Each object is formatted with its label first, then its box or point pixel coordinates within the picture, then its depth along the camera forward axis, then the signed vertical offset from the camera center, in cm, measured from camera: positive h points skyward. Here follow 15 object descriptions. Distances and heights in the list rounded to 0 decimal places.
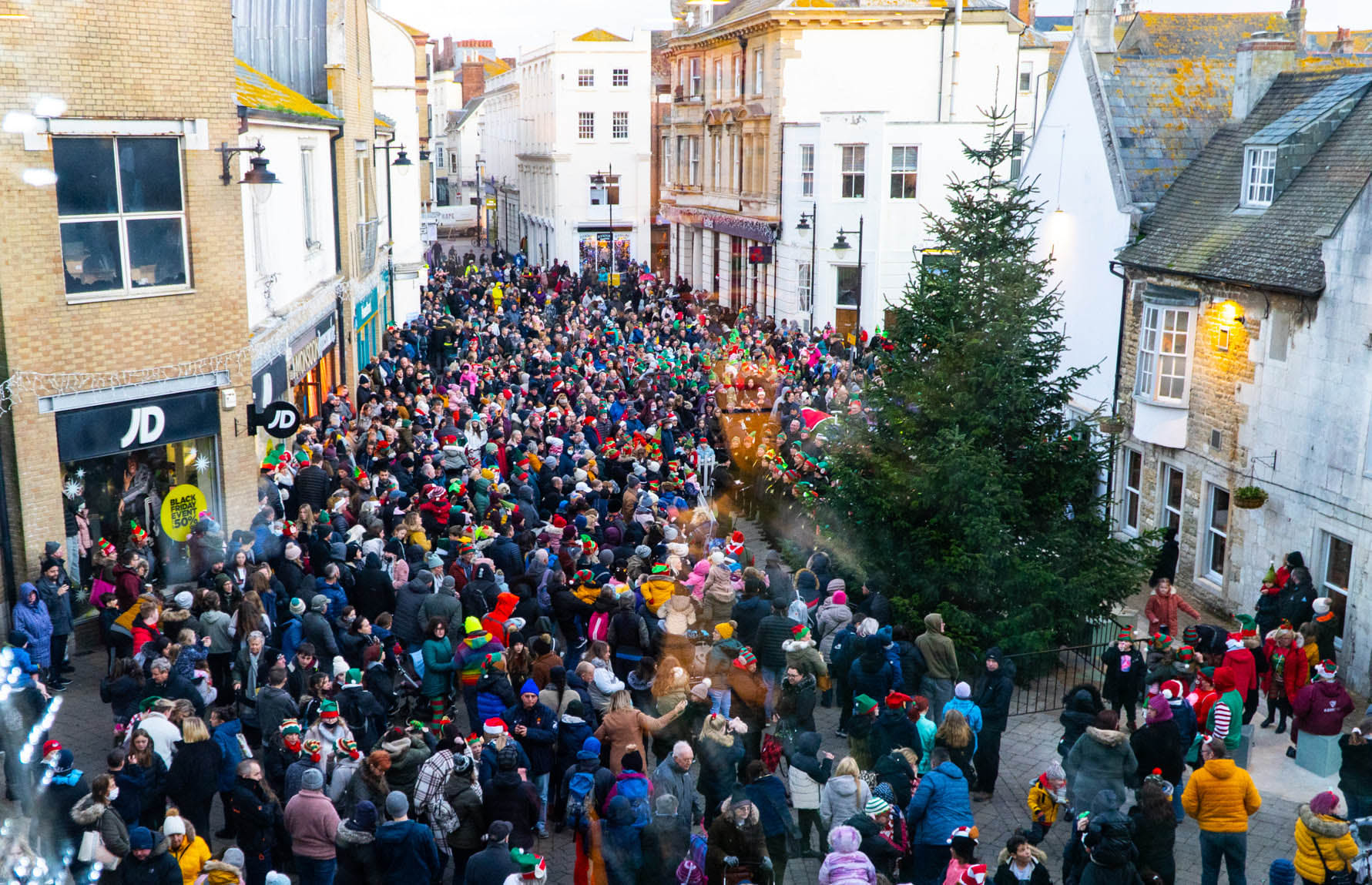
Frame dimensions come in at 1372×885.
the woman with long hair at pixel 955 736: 995 -433
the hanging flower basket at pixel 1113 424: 1434 -260
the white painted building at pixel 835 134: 3572 +208
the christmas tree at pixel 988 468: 1363 -301
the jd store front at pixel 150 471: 1387 -327
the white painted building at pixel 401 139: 3666 +182
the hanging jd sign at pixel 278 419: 1545 -279
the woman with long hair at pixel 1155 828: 863 -440
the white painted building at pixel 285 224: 1659 -41
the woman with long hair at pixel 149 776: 883 -424
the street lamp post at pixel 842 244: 3625 -125
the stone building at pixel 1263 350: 1468 -196
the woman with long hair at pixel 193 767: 913 -426
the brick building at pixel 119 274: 1303 -88
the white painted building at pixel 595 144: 5956 +277
